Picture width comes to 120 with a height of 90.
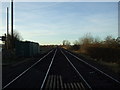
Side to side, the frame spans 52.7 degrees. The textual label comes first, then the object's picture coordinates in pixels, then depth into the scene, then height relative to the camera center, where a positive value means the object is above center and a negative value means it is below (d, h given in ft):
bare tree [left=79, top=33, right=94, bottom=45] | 118.99 +5.20
